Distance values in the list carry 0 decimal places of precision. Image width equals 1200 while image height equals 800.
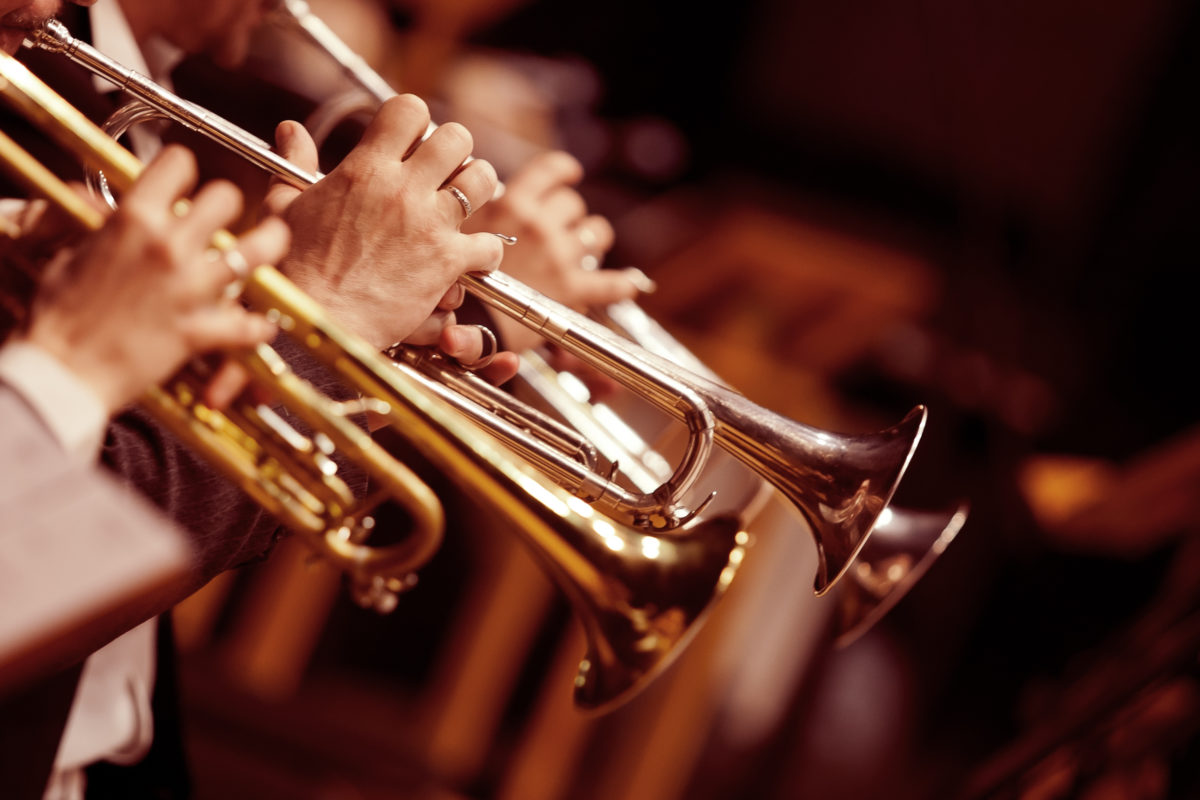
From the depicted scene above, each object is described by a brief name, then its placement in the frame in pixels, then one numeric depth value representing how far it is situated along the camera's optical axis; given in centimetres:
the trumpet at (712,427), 192
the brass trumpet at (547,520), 182
